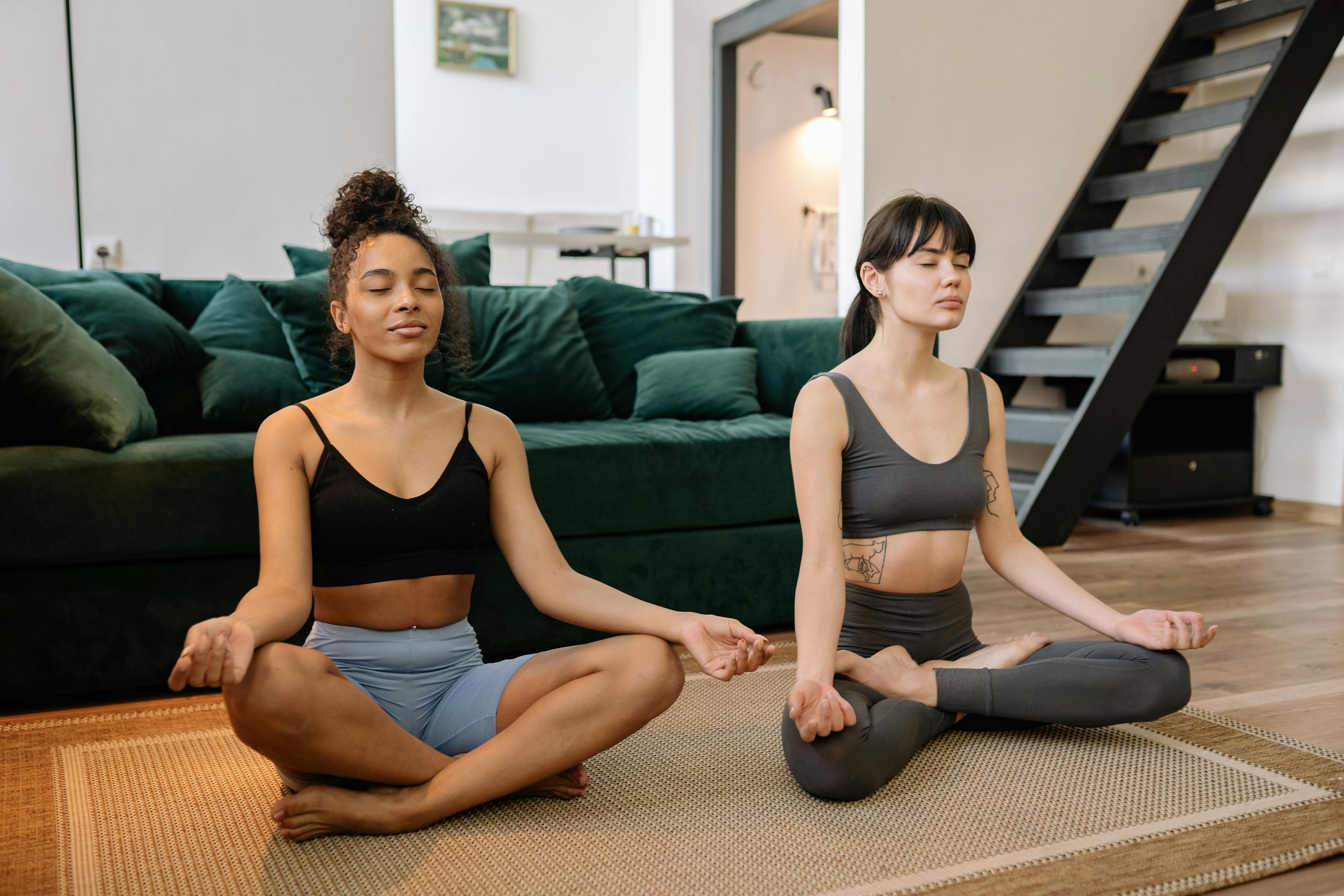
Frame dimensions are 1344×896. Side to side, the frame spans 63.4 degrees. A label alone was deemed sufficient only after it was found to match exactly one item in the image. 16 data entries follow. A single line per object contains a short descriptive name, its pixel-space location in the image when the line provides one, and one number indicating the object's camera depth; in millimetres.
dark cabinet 4492
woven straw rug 1340
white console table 5676
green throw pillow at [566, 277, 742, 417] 3205
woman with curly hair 1407
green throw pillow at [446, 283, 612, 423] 2930
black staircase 3941
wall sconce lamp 7121
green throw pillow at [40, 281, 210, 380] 2461
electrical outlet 4043
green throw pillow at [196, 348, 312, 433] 2537
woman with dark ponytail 1716
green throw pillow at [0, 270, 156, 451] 2066
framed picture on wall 6703
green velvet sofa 2043
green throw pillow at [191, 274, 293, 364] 2770
